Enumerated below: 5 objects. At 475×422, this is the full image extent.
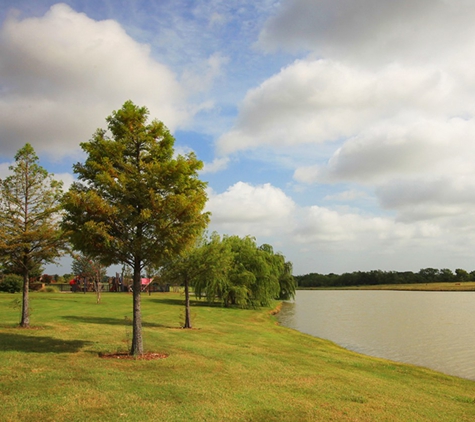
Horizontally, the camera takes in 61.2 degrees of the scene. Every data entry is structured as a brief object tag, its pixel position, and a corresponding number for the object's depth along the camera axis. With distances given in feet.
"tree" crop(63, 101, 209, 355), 43.45
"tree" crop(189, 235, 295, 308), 135.33
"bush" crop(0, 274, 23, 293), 153.07
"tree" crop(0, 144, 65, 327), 59.62
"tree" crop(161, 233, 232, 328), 78.48
